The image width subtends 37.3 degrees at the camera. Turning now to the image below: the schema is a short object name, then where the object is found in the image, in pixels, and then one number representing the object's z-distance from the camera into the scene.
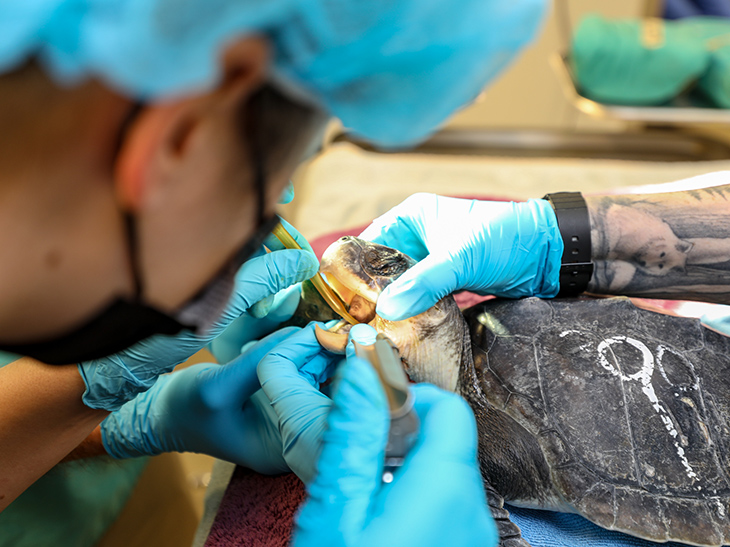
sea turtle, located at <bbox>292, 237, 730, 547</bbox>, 0.58
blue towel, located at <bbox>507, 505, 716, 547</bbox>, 0.59
